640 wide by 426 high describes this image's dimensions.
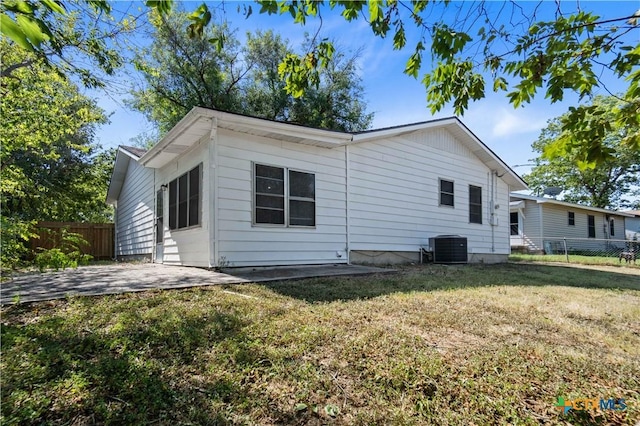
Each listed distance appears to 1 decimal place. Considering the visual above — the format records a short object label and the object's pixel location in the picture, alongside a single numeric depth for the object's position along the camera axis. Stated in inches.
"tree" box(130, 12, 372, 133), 643.5
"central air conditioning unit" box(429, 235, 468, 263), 363.9
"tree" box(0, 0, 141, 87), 248.1
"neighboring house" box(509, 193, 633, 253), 746.2
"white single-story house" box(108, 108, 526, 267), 249.0
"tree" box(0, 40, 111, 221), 292.7
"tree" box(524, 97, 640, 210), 1068.5
